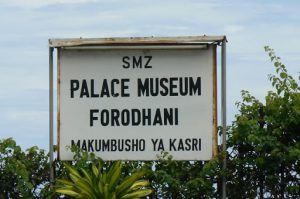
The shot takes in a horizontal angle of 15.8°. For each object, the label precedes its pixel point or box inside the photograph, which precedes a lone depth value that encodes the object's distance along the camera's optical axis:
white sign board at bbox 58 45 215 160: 16.66
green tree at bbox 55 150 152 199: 15.67
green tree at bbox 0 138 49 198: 16.73
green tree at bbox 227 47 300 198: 16.34
